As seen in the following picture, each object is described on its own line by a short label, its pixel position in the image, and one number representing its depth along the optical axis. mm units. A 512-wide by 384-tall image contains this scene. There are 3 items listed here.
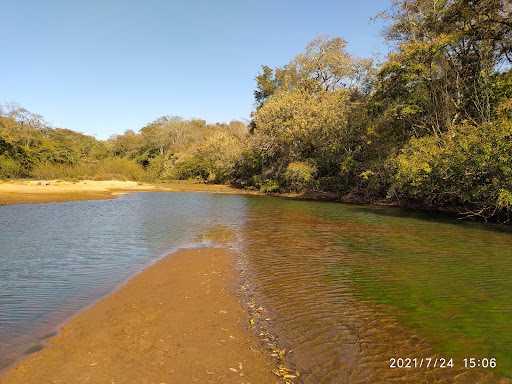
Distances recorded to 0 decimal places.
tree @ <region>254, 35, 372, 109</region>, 33688
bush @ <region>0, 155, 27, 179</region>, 40969
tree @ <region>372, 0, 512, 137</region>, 18000
